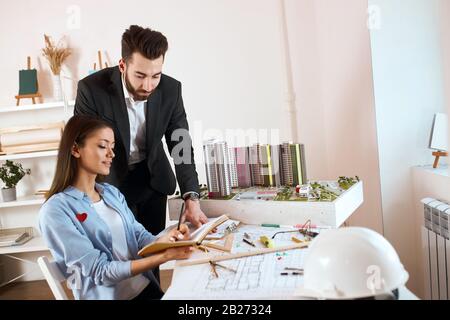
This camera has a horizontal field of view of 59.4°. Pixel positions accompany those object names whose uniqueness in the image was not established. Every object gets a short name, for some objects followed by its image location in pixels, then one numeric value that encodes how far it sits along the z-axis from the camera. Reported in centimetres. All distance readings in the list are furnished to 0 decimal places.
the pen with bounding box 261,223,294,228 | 117
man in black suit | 109
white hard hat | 66
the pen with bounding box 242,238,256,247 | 104
